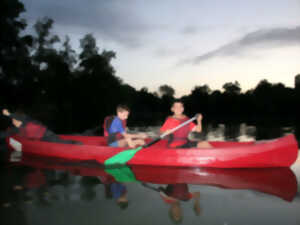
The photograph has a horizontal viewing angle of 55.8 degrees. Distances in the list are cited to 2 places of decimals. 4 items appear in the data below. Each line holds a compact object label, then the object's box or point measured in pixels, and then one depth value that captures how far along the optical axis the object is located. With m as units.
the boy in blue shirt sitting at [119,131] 6.55
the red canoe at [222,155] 5.91
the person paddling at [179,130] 6.16
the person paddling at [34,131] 8.11
